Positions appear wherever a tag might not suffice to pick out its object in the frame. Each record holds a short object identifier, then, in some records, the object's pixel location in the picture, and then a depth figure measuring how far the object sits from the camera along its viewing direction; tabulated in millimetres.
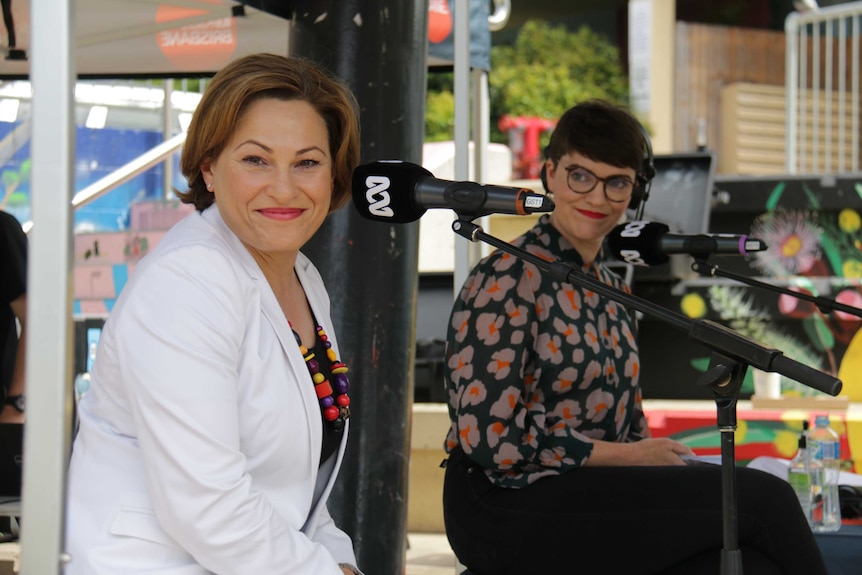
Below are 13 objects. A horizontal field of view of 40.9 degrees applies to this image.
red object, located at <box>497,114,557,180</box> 8531
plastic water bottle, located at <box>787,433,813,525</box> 3297
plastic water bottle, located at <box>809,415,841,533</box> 3068
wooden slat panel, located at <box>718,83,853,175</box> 10352
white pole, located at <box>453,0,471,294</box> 3035
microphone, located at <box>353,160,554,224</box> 1860
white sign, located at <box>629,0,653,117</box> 10781
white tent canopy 3840
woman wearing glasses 2227
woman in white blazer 1568
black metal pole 3082
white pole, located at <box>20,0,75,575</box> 1478
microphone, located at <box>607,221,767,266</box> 2355
